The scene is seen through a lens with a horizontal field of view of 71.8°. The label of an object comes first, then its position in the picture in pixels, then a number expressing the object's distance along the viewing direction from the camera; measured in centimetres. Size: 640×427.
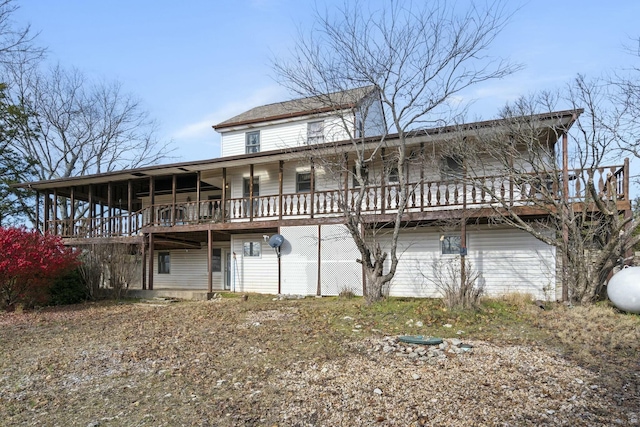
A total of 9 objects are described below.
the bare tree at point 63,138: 3030
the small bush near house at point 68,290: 1481
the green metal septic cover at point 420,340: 729
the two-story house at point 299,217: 1373
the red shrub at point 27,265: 1282
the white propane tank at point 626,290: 930
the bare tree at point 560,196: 1038
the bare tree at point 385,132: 1102
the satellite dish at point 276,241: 1605
